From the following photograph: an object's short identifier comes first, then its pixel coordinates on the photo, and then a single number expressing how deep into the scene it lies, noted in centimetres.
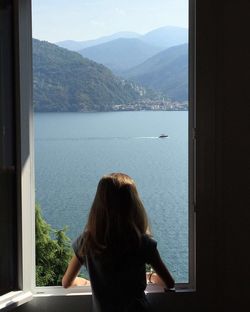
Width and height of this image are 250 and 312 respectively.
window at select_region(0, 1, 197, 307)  231
